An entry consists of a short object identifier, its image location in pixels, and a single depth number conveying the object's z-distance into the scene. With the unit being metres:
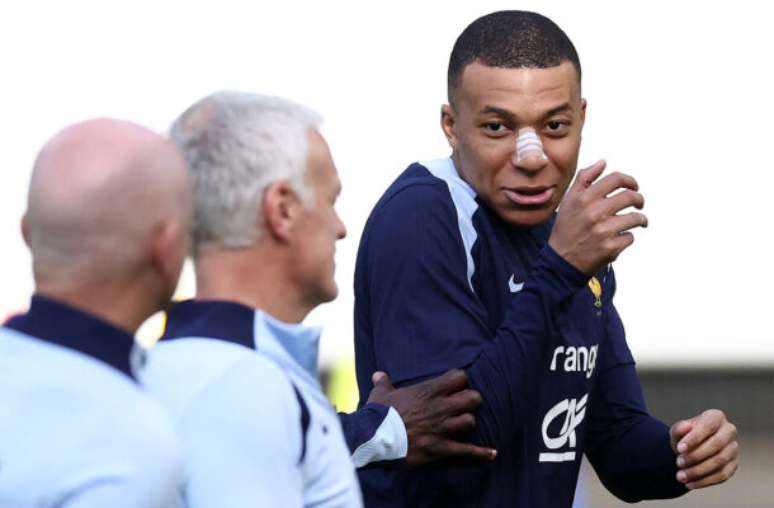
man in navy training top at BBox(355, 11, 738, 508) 7.11
